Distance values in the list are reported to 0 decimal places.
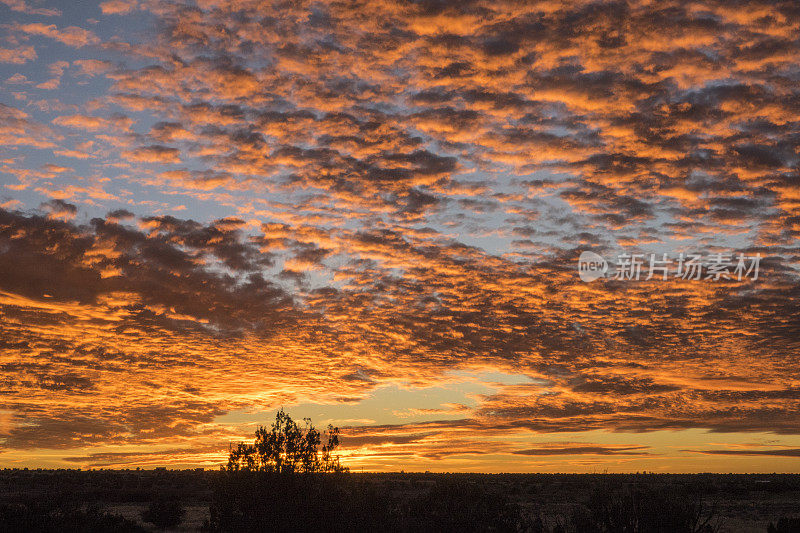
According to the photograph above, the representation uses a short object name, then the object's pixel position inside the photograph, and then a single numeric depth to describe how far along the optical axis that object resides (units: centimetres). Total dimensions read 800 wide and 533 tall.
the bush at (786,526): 2979
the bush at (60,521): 2667
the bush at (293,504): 2333
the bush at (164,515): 3556
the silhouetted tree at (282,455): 2480
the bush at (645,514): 2325
